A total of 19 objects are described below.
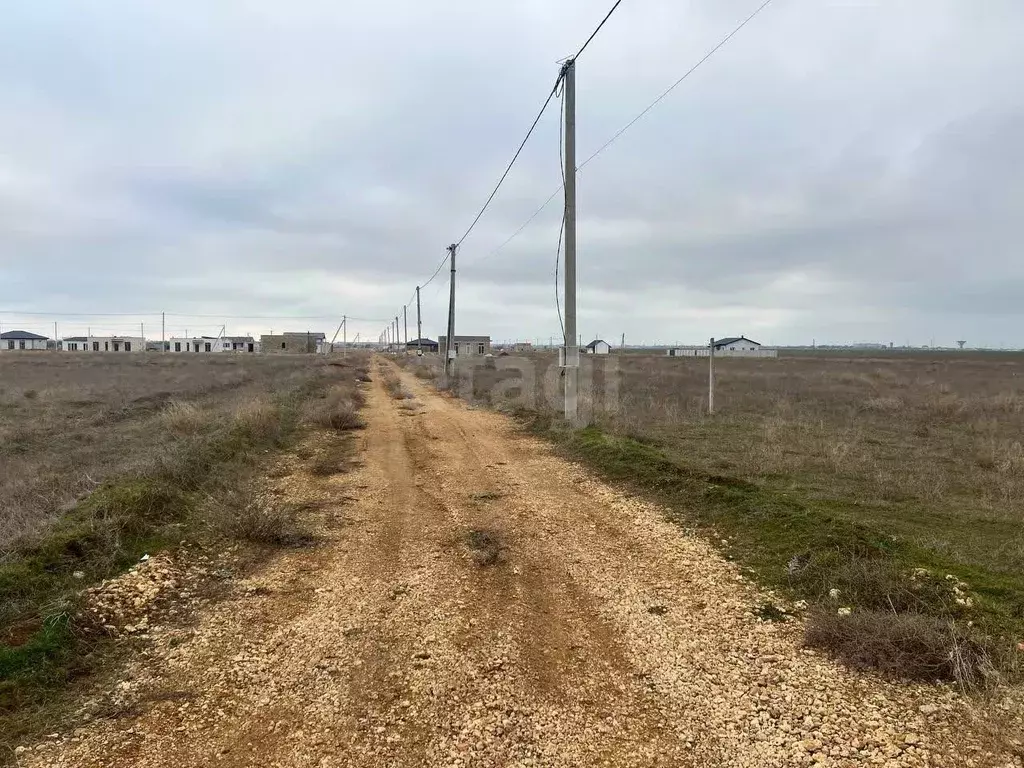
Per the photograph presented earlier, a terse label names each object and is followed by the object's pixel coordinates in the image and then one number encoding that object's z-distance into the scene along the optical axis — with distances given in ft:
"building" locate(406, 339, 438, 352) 389.11
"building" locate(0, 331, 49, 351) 389.80
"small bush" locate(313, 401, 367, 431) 46.50
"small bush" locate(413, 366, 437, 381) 115.24
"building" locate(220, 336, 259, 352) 394.93
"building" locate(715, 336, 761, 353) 402.52
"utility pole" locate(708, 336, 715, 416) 50.81
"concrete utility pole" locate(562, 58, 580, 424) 44.93
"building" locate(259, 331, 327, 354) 377.71
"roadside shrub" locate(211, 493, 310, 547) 19.84
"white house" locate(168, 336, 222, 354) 403.54
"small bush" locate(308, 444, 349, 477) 30.68
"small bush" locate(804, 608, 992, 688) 11.32
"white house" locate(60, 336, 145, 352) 371.76
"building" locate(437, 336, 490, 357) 213.09
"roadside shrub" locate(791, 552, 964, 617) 14.05
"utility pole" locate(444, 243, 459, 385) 106.83
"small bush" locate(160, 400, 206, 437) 38.96
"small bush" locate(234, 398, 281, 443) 37.78
